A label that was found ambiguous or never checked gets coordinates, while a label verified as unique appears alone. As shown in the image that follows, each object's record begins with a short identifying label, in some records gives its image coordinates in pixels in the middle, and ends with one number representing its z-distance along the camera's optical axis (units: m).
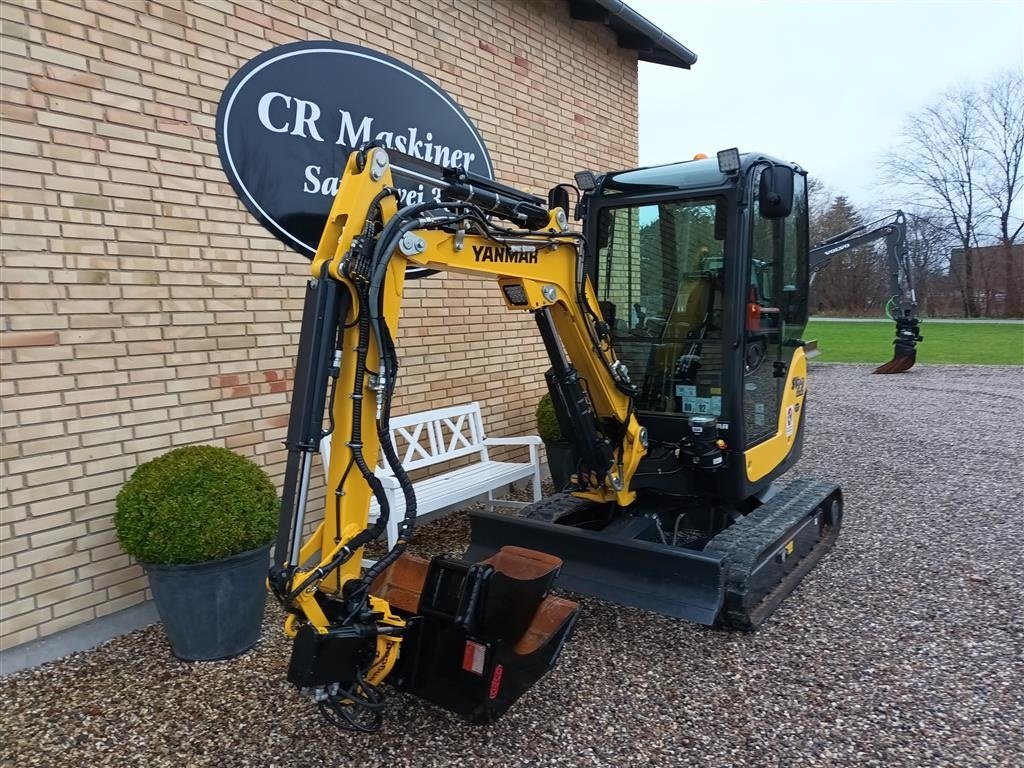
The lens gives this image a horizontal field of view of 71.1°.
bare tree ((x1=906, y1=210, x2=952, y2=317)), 33.75
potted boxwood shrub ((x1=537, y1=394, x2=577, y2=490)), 5.81
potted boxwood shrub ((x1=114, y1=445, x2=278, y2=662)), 3.28
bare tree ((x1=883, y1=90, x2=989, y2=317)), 32.92
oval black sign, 4.20
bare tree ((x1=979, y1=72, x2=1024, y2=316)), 32.88
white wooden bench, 4.56
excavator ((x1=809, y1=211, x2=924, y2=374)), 11.93
